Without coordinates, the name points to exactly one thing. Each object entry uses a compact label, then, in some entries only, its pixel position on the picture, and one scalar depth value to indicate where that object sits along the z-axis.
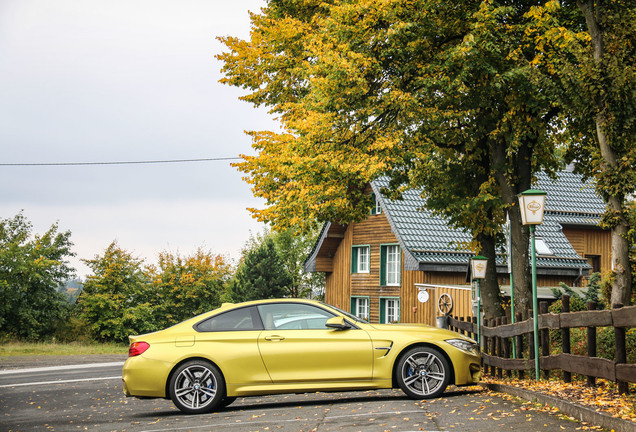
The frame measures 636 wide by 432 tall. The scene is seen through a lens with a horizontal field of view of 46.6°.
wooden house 29.72
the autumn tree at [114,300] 39.84
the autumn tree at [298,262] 69.25
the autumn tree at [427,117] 16.09
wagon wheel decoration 27.25
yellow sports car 10.30
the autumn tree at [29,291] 38.59
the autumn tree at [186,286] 45.84
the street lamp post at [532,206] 12.18
